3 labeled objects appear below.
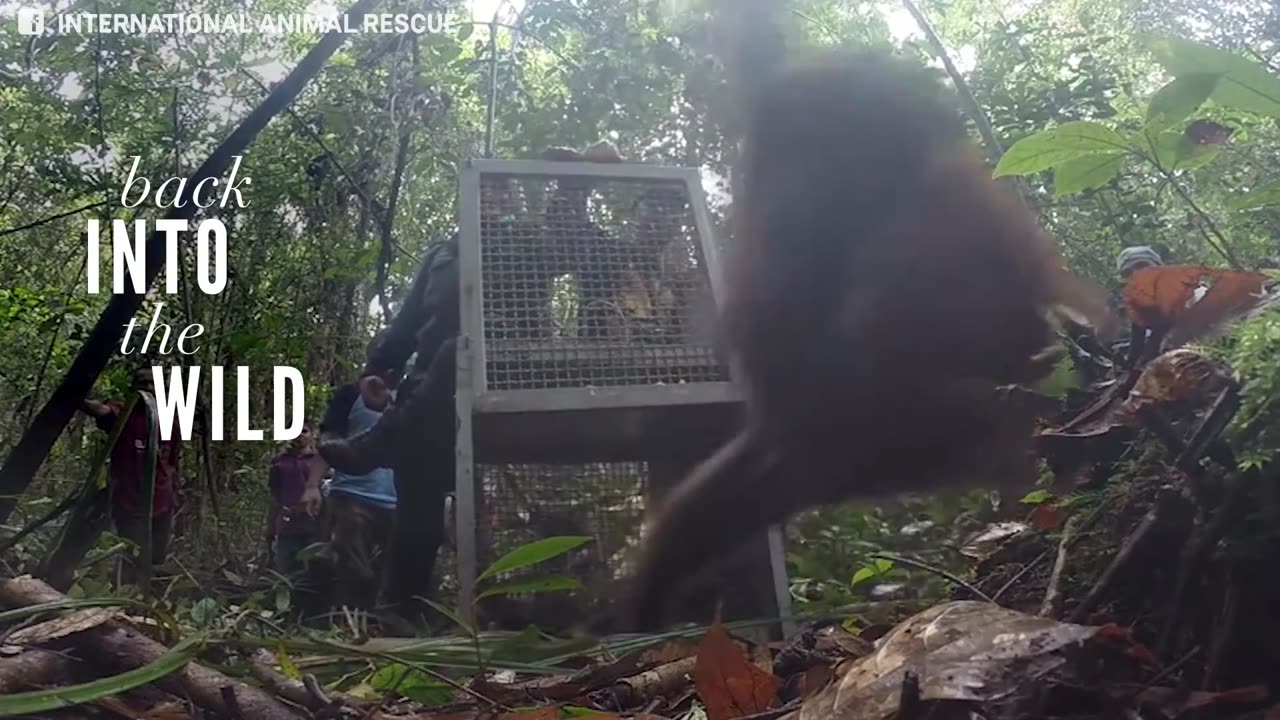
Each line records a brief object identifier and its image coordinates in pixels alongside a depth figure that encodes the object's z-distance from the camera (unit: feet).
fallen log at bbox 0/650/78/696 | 4.07
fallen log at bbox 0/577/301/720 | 4.30
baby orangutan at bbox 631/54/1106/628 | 6.03
